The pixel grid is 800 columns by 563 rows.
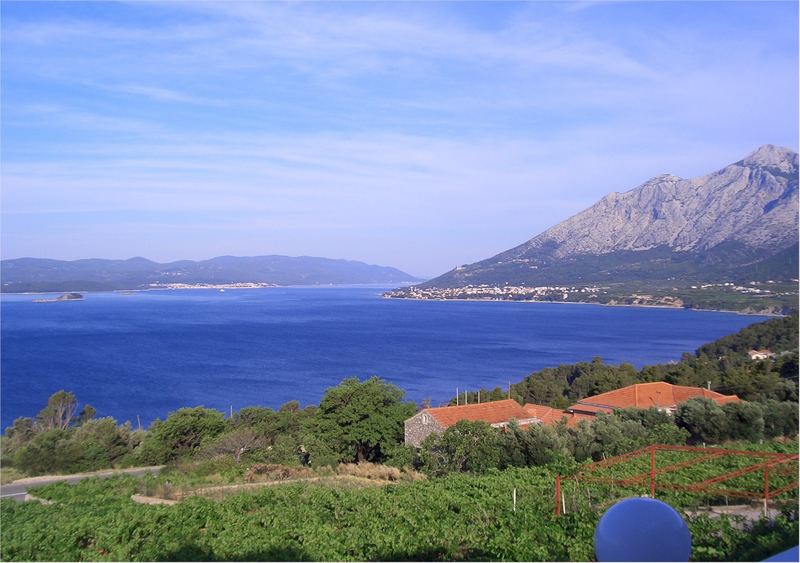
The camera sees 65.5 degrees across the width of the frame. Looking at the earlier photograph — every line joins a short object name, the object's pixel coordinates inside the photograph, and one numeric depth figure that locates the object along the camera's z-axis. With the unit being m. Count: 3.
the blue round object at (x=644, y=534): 2.08
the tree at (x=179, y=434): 15.79
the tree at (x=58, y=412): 23.75
